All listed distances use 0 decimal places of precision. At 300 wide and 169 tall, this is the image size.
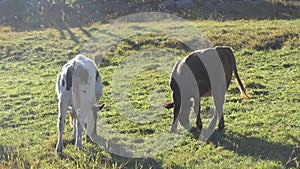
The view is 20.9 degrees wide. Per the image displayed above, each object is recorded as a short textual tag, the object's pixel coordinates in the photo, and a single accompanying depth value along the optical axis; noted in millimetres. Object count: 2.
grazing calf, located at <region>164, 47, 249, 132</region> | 16098
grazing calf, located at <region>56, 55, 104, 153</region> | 14190
